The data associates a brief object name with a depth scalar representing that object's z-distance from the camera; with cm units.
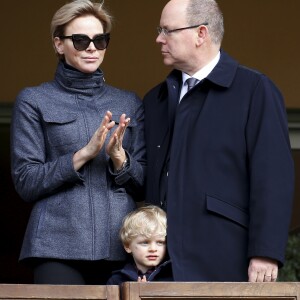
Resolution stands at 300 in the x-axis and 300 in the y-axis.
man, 834
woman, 849
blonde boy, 850
